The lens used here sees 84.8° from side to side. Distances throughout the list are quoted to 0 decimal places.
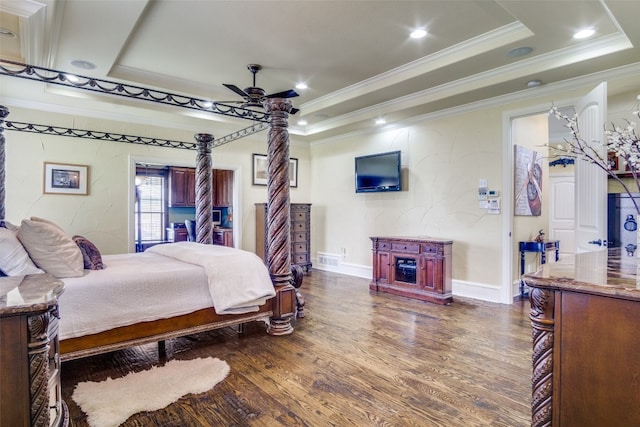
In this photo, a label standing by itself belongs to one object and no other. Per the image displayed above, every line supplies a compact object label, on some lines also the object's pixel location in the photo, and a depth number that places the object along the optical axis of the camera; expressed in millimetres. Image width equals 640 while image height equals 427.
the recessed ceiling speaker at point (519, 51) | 3379
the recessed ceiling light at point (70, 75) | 2826
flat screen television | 5551
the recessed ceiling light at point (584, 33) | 3039
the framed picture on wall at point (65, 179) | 4855
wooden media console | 4621
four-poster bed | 2582
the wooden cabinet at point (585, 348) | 1168
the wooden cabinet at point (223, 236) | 7953
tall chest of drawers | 6539
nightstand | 1179
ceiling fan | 3385
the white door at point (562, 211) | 6605
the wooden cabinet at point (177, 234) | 8734
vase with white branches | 1749
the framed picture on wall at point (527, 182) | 4751
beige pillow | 2436
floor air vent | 6883
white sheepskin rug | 2049
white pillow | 2254
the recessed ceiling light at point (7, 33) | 3135
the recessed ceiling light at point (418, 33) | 3311
